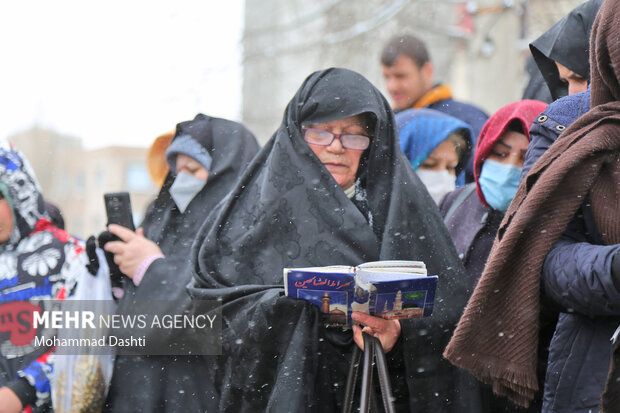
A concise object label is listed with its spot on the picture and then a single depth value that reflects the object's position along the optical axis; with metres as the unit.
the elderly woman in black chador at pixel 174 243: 3.88
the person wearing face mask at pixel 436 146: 4.57
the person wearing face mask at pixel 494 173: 3.57
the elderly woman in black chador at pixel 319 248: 3.10
